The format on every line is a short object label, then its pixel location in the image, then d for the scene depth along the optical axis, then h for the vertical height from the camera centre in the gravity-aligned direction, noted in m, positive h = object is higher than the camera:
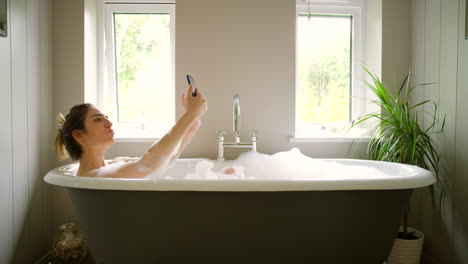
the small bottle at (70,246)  1.87 -0.76
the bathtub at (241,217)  1.24 -0.41
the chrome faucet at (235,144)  2.06 -0.19
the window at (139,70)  2.44 +0.34
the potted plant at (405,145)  1.85 -0.18
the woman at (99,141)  1.41 -0.12
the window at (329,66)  2.53 +0.38
